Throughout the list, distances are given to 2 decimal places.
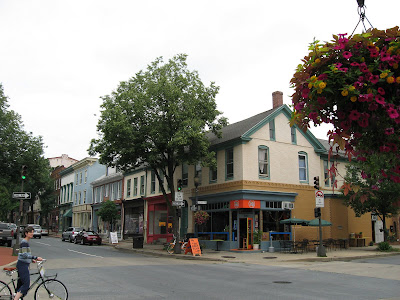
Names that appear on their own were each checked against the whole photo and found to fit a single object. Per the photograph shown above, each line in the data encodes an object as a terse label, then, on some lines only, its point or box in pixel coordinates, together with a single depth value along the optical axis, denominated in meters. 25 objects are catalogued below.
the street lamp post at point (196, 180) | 24.02
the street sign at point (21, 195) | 19.88
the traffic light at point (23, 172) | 20.08
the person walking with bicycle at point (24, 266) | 7.37
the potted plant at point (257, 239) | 24.16
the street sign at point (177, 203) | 23.27
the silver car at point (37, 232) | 46.41
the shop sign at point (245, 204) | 24.45
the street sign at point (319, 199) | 21.23
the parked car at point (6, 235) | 28.32
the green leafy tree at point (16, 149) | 28.75
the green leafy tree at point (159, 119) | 23.31
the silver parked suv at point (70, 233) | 39.33
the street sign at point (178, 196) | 23.41
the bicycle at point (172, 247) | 24.52
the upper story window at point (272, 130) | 27.14
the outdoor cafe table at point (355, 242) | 28.91
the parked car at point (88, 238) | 35.22
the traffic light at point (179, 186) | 23.38
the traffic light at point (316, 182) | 21.63
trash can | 28.89
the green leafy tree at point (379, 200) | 23.88
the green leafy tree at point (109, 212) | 37.72
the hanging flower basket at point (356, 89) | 3.49
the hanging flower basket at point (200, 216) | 24.59
